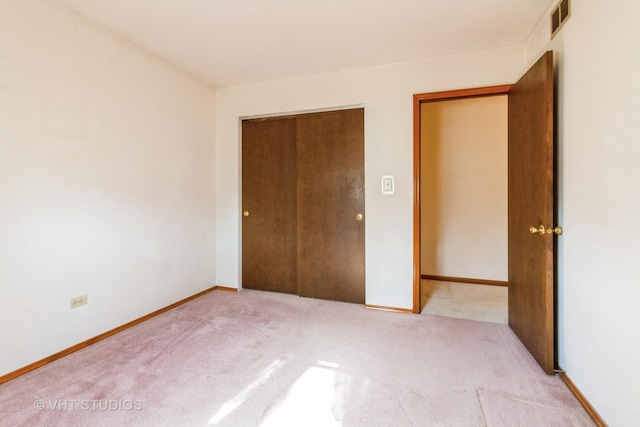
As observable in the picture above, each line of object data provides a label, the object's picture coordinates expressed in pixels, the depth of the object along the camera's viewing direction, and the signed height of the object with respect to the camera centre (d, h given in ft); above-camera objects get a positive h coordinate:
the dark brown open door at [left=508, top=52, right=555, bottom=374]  6.25 -0.02
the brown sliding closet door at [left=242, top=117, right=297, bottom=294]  11.81 +0.25
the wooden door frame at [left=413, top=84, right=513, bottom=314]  9.70 +1.16
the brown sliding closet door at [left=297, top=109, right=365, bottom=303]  10.76 +0.19
